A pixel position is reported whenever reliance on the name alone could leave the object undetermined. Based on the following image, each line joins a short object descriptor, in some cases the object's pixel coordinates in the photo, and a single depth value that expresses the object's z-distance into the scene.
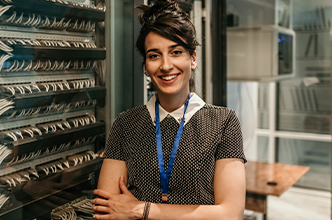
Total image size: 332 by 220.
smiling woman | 1.40
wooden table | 3.09
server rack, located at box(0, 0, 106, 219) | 1.52
